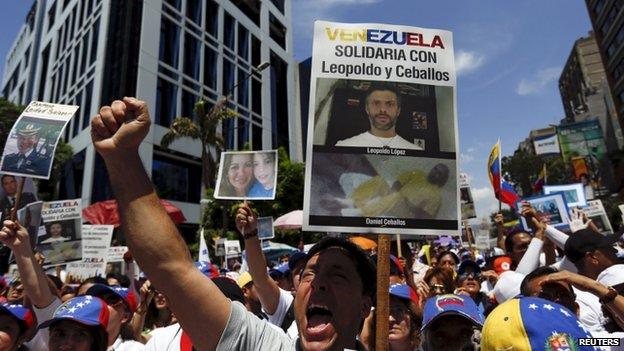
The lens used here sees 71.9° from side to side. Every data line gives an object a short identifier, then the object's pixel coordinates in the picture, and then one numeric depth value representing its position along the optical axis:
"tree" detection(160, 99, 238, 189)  20.61
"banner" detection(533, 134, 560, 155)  44.50
